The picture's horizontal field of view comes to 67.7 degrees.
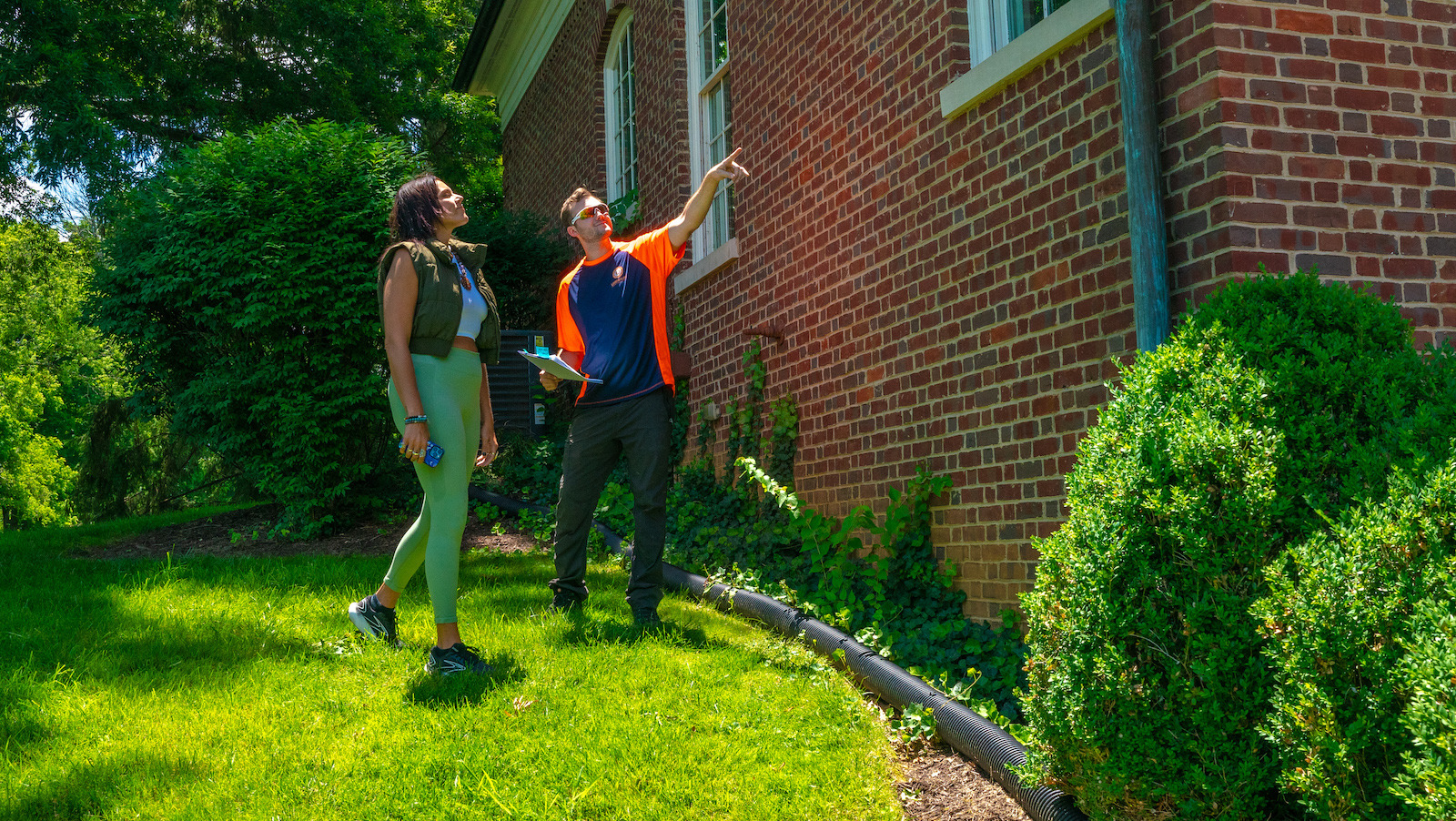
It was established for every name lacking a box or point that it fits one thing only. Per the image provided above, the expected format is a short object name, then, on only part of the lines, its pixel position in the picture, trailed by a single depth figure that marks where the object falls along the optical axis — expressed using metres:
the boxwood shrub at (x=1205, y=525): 2.56
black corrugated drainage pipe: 3.22
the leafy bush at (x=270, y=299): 7.87
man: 5.10
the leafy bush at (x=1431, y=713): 1.96
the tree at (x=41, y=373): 28.91
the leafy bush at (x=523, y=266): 12.03
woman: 4.23
